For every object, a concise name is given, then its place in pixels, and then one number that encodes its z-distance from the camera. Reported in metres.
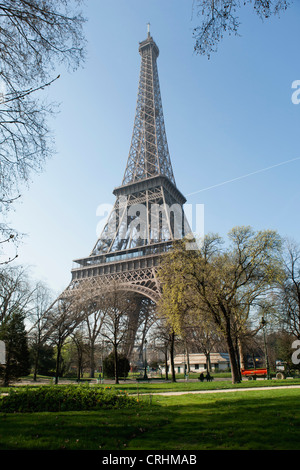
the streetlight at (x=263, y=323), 24.88
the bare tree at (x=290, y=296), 31.91
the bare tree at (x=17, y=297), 30.40
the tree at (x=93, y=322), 41.42
